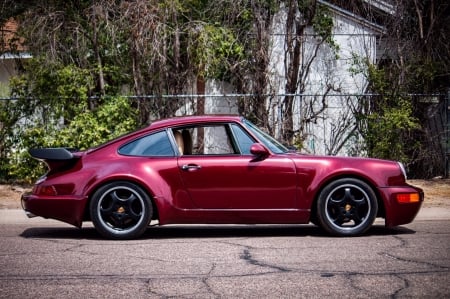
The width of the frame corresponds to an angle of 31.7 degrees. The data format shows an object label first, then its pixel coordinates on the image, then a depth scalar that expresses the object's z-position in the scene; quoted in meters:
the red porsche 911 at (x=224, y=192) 8.57
